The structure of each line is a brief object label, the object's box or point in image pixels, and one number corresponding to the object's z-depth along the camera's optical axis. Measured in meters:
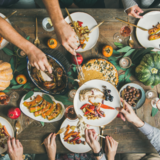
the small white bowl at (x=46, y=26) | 1.48
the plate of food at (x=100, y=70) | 1.47
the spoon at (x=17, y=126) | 1.48
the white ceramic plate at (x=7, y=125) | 1.49
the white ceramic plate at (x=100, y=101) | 1.30
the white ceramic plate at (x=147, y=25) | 1.50
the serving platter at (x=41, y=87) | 1.31
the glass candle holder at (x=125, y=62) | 1.50
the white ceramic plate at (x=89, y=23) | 1.47
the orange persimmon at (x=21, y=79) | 1.45
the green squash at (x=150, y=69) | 1.38
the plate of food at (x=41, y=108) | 1.48
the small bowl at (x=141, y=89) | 1.48
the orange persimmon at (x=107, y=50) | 1.46
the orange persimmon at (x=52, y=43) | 1.47
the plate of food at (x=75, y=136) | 1.52
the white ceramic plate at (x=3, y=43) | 1.45
